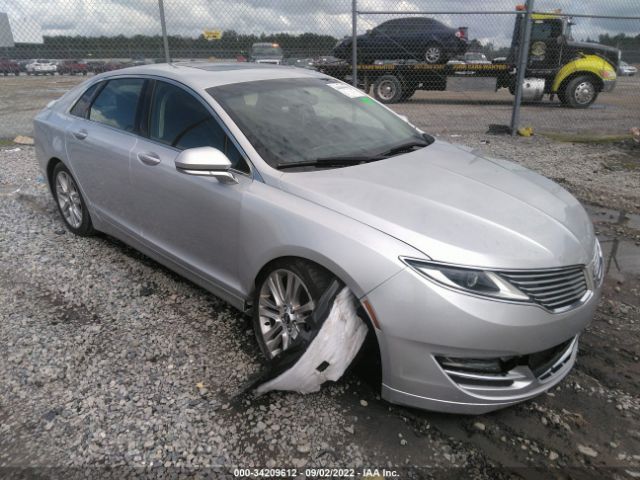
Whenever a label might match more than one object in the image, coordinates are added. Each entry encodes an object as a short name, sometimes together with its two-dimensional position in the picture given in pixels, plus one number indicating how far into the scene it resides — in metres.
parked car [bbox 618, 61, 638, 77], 14.84
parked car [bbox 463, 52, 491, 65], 13.59
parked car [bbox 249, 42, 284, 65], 9.34
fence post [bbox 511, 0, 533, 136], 8.17
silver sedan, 2.10
